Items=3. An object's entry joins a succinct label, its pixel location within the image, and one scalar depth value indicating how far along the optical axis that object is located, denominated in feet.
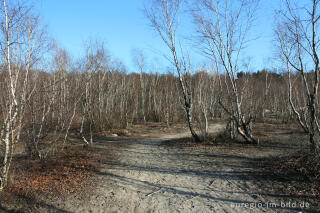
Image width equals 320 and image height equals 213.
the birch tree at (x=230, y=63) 31.22
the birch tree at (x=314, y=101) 19.72
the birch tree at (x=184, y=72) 34.24
